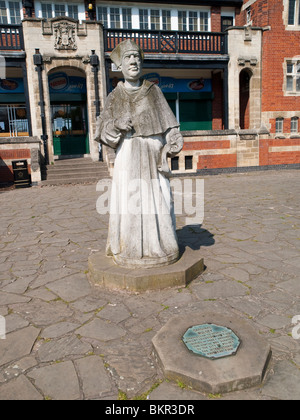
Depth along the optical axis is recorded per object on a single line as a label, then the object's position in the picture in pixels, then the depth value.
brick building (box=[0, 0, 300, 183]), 14.73
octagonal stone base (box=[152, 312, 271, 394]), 2.19
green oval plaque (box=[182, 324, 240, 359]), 2.46
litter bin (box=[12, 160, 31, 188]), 12.91
